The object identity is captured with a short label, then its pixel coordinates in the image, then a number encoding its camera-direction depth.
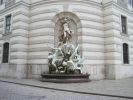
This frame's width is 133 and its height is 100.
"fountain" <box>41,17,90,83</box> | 14.04
